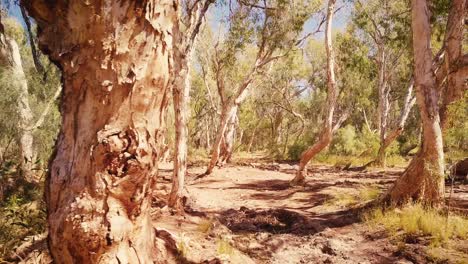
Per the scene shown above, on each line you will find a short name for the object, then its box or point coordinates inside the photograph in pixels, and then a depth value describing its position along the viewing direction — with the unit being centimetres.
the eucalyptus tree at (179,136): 661
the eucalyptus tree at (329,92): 908
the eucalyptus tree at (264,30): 1182
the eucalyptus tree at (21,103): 902
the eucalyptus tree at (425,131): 577
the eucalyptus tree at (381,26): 1466
